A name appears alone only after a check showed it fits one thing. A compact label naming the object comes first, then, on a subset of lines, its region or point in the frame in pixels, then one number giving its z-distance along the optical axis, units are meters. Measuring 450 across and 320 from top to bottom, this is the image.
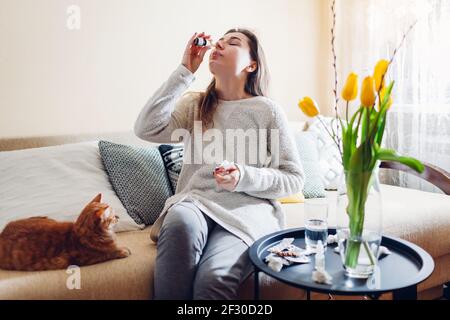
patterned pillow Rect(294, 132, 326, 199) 2.09
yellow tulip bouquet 1.02
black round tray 1.03
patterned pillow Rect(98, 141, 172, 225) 1.67
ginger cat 1.24
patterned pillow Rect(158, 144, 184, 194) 1.82
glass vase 1.05
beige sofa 1.18
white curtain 2.18
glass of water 1.26
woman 1.24
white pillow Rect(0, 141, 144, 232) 1.51
